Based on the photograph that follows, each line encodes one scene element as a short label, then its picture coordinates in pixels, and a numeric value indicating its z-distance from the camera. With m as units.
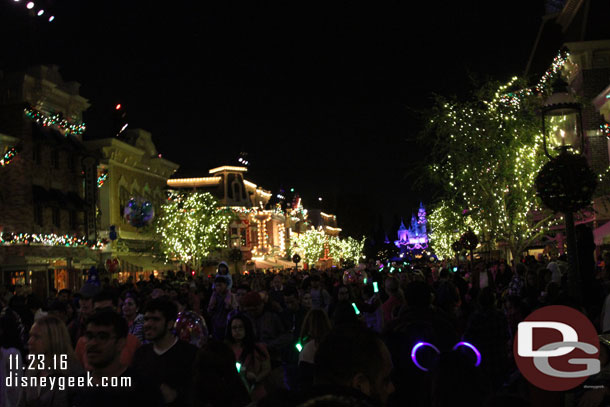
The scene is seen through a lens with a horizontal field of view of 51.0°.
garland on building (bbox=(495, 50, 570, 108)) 23.66
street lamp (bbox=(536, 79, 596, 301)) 7.71
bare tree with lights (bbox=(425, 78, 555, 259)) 23.41
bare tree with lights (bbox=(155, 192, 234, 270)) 40.97
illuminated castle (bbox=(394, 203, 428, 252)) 141.01
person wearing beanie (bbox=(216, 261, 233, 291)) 13.80
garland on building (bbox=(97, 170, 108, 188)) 38.09
